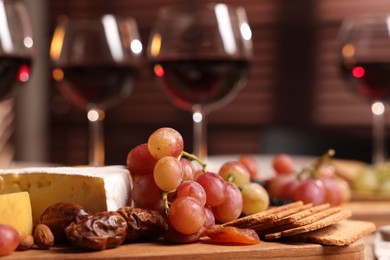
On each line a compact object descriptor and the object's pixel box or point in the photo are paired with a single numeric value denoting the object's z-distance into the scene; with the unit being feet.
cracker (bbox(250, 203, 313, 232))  2.05
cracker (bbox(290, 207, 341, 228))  2.03
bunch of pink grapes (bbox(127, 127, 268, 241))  2.02
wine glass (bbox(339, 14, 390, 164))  3.44
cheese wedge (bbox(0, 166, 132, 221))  2.09
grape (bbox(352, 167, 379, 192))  3.08
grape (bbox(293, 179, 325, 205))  2.57
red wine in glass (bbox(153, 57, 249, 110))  3.07
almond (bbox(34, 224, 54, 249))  1.92
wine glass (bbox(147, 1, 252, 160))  3.03
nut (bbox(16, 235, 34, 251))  1.91
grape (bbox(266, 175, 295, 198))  2.70
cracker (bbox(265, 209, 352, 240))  2.01
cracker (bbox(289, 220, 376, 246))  2.01
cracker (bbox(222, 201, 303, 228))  2.05
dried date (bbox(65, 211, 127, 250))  1.89
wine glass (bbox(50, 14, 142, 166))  3.36
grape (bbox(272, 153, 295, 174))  2.90
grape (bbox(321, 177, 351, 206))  2.70
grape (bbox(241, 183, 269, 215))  2.35
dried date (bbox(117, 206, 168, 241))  1.99
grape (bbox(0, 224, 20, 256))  1.84
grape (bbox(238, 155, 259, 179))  2.75
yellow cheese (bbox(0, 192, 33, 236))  1.97
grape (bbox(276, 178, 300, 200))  2.61
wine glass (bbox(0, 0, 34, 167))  3.12
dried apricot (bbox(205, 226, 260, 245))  1.99
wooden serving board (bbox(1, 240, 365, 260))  1.88
